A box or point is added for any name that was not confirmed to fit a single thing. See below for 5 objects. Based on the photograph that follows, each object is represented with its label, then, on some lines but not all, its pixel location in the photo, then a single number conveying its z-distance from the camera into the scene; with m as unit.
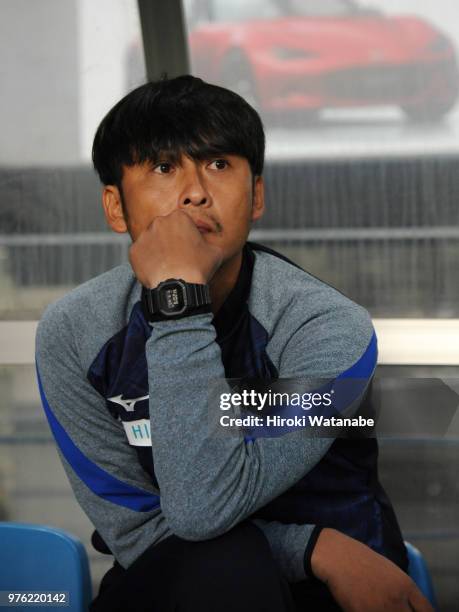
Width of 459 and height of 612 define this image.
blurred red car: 5.87
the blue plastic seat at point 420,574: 5.35
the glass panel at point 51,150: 5.94
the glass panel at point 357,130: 5.87
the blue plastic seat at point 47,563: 5.40
